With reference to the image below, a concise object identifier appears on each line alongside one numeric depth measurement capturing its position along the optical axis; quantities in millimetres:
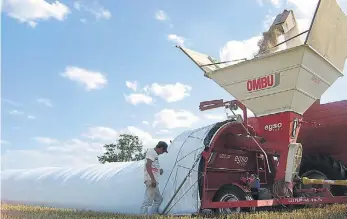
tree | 35062
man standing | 9008
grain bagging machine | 8172
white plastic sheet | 9102
